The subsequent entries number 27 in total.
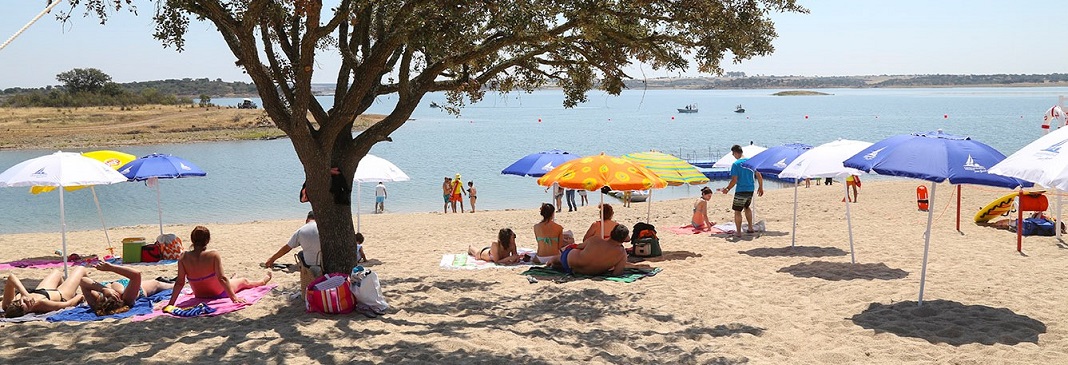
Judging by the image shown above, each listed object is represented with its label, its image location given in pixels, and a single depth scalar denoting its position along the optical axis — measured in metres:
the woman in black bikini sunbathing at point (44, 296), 7.62
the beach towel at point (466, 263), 11.00
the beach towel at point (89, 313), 7.55
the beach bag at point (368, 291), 7.73
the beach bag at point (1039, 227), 11.79
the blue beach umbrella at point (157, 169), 12.80
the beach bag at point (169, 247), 12.56
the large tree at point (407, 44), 7.41
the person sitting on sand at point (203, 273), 8.13
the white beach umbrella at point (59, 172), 10.27
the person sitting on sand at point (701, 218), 14.05
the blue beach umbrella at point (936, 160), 7.05
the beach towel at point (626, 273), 9.56
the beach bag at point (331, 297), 7.61
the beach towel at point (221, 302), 7.84
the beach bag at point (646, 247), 11.09
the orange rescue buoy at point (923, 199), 16.47
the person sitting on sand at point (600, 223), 11.08
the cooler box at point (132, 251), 12.38
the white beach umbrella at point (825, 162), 9.80
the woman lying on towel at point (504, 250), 11.03
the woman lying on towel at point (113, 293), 7.81
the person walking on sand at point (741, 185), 12.76
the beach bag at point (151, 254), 12.42
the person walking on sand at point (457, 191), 22.94
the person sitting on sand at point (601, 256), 9.65
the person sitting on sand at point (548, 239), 10.70
